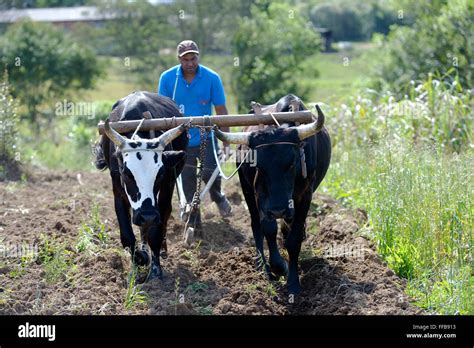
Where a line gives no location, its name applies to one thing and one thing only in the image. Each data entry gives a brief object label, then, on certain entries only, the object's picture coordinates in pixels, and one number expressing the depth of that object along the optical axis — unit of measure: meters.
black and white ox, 14.41
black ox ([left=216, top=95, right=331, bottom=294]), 14.16
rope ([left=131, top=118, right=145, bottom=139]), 14.77
